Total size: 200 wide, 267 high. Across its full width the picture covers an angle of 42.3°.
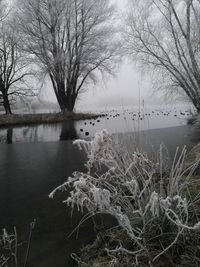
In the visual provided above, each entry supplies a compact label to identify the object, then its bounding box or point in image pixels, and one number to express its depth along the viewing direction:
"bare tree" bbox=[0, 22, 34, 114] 18.38
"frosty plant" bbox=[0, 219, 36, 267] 1.90
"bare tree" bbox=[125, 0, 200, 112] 11.20
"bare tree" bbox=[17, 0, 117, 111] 16.58
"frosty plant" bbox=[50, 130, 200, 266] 1.53
